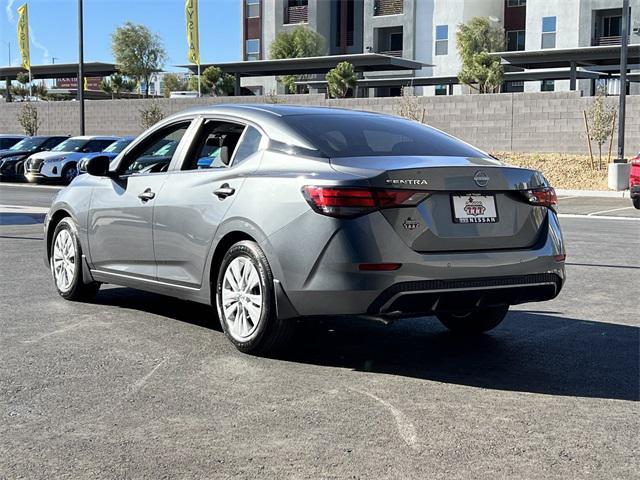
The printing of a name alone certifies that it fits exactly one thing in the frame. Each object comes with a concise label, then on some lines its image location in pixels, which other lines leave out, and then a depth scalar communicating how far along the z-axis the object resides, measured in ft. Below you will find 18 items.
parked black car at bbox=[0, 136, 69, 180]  98.02
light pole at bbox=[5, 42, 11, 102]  189.00
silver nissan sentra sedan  17.10
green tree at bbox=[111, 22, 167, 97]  222.69
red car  61.39
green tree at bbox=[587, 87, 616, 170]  93.09
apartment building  168.76
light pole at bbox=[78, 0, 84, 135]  119.55
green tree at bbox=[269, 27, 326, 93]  197.88
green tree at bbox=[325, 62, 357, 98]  140.36
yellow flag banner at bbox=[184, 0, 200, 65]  143.23
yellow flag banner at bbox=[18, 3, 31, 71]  157.89
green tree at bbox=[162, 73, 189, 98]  276.21
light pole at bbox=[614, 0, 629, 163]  86.07
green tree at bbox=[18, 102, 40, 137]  148.15
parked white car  89.30
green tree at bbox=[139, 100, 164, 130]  136.67
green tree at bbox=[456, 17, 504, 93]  171.83
